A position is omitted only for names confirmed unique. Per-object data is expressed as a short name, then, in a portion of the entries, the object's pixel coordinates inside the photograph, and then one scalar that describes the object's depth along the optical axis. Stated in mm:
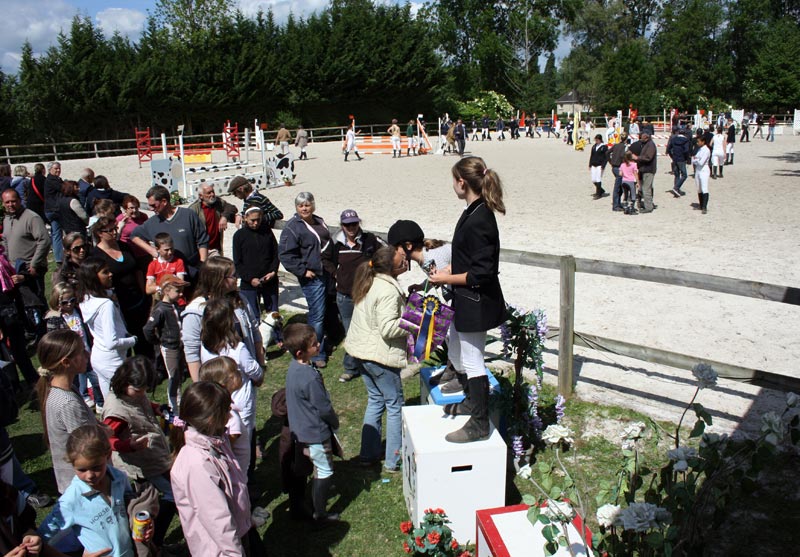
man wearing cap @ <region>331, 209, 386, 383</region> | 6402
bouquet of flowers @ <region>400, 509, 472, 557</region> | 3617
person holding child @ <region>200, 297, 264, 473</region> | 4348
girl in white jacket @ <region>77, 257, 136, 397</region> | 4957
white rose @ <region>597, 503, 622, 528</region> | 2363
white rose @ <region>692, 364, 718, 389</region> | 2785
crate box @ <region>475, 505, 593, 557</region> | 2971
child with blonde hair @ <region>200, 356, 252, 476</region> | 3707
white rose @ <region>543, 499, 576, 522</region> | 2445
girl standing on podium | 3748
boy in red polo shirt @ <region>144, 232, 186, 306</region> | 6145
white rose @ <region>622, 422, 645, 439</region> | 2748
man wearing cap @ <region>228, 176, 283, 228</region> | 7506
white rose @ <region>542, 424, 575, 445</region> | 2795
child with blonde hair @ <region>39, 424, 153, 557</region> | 3002
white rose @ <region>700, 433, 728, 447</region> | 2568
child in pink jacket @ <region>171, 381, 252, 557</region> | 2922
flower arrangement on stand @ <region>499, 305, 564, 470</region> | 4660
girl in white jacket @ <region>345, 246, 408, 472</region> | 4547
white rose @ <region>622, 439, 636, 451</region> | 2810
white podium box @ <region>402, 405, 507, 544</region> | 3795
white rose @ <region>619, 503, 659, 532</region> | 2193
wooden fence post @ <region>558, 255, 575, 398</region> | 5438
